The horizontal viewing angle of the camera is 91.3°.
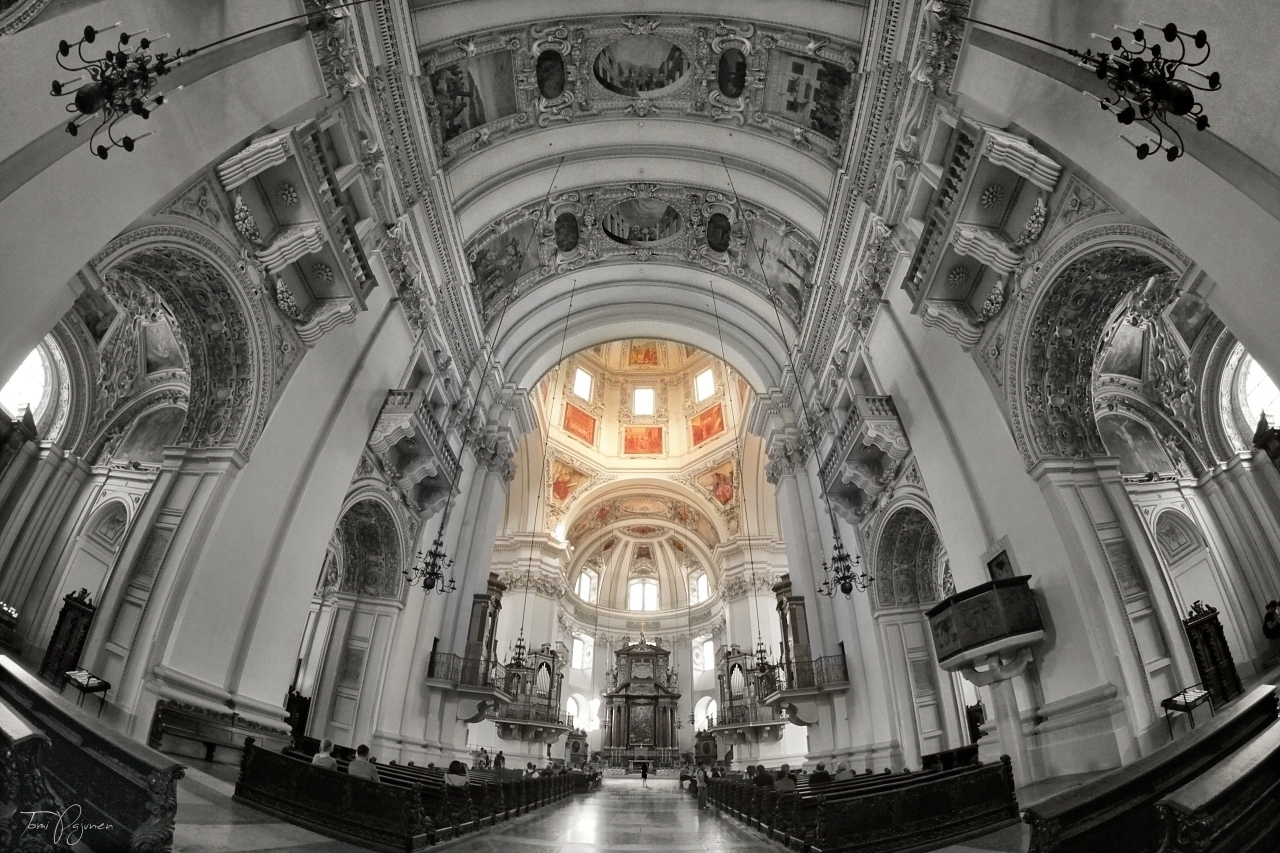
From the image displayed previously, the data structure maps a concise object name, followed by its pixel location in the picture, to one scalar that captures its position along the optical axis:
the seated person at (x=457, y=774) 7.85
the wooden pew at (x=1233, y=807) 1.98
